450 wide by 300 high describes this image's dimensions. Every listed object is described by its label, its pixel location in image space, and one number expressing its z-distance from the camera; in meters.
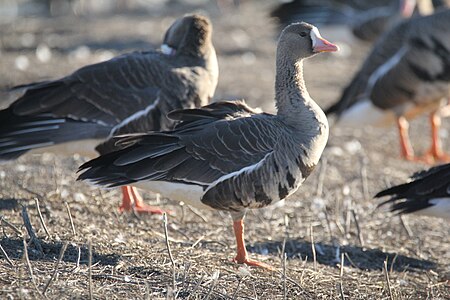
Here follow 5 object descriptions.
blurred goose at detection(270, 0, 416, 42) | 31.23
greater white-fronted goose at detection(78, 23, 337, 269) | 12.60
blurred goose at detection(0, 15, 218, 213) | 15.42
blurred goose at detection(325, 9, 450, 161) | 23.22
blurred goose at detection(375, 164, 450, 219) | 14.04
